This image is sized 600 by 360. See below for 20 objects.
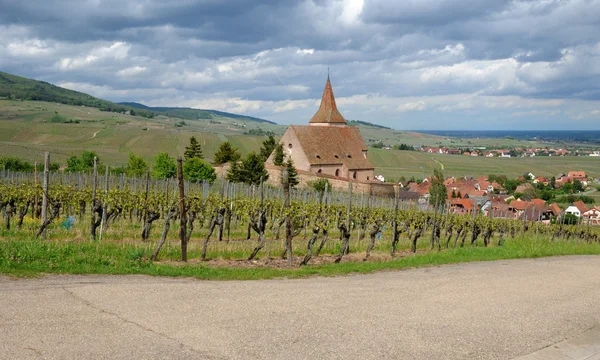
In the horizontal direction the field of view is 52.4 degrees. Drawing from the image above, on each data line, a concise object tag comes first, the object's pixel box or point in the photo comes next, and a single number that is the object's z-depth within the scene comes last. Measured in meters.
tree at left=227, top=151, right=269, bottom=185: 63.22
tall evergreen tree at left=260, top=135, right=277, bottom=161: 83.91
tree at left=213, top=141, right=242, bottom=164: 80.69
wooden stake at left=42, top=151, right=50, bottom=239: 20.02
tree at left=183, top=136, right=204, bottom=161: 83.59
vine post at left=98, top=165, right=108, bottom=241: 20.84
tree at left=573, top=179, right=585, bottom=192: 129.81
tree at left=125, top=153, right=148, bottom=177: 70.56
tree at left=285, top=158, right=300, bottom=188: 64.06
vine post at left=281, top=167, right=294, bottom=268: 16.67
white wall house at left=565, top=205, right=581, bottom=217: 86.38
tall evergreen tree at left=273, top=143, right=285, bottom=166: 74.94
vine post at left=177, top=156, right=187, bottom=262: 16.33
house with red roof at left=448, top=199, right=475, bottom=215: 75.49
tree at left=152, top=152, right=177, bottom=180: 68.17
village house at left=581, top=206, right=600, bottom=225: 76.41
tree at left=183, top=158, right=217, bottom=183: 66.06
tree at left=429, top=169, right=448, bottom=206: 75.25
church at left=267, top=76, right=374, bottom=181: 76.12
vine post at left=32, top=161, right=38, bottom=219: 23.21
